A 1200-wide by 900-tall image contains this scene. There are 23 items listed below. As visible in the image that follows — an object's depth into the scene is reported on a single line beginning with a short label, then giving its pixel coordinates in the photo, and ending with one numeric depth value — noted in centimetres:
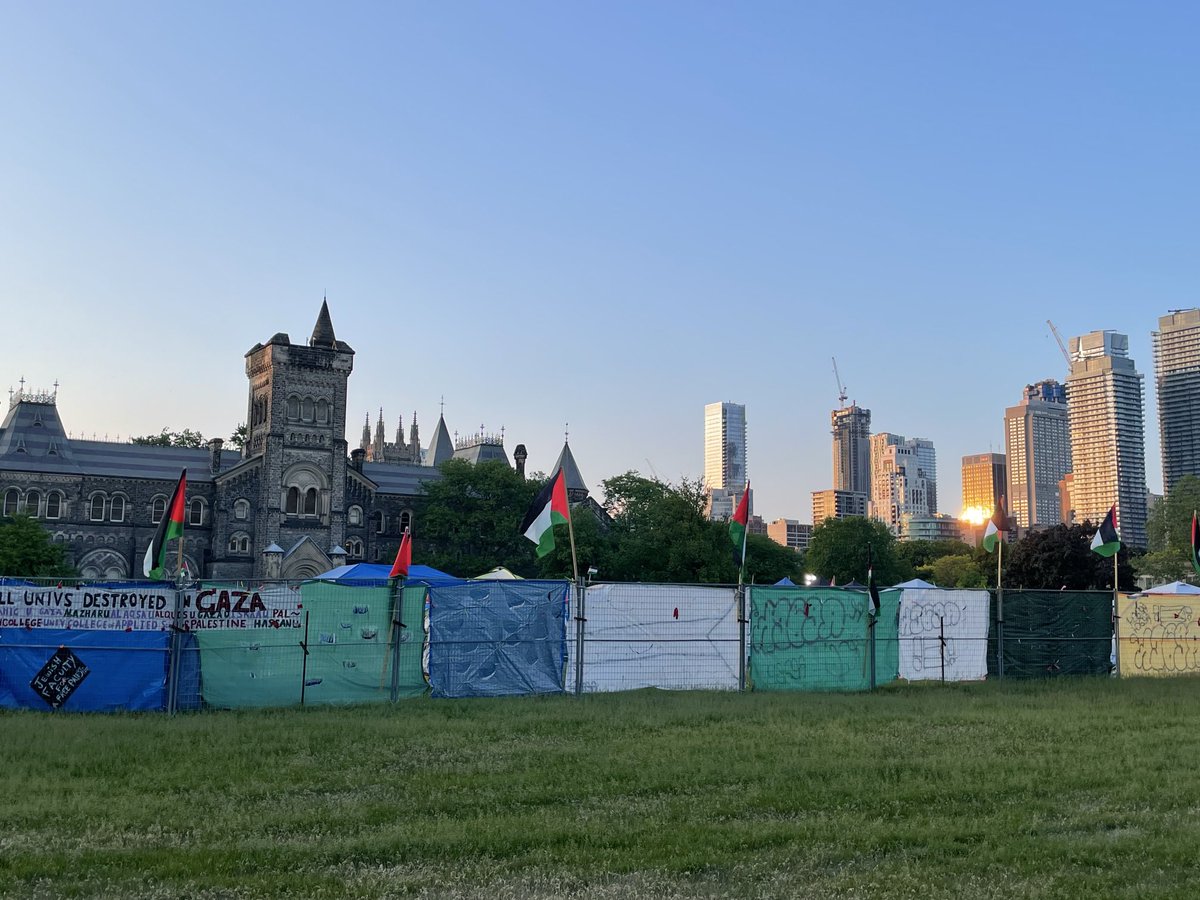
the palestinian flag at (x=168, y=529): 2214
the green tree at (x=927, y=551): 14612
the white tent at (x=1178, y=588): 3640
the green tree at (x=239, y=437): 10600
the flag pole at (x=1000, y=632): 2569
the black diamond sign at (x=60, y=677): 1842
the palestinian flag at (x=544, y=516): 2320
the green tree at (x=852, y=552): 10231
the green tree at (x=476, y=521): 7856
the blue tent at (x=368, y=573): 3150
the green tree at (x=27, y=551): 5491
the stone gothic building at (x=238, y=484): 7331
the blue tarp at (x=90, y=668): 1844
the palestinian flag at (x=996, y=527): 3047
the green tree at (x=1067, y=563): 9331
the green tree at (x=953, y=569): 12586
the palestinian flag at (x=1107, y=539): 3031
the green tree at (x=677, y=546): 6806
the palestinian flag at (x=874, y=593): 2419
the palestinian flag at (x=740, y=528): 2414
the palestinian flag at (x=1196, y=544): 2873
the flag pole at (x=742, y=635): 2270
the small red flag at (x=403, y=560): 2353
